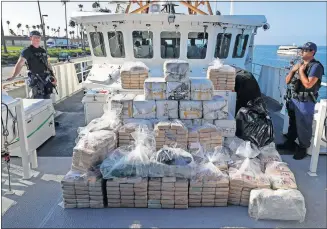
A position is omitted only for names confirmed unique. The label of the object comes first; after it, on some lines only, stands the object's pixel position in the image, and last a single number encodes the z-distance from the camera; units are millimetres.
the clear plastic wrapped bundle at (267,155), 3783
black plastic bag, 4348
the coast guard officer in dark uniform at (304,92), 4094
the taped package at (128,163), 3158
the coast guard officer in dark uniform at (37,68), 5254
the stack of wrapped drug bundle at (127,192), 3119
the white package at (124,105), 4219
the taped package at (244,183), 3145
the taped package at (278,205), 2891
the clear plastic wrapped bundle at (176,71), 4207
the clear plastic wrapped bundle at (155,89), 4223
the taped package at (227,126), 4312
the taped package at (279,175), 3092
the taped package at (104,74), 6098
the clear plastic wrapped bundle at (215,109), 4211
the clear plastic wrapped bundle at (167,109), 4218
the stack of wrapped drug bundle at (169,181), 3129
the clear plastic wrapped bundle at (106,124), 4012
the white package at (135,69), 4977
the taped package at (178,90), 4203
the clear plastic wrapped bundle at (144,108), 4234
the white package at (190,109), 4195
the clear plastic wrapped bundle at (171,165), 3174
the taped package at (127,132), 3969
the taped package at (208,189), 3148
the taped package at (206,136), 3924
